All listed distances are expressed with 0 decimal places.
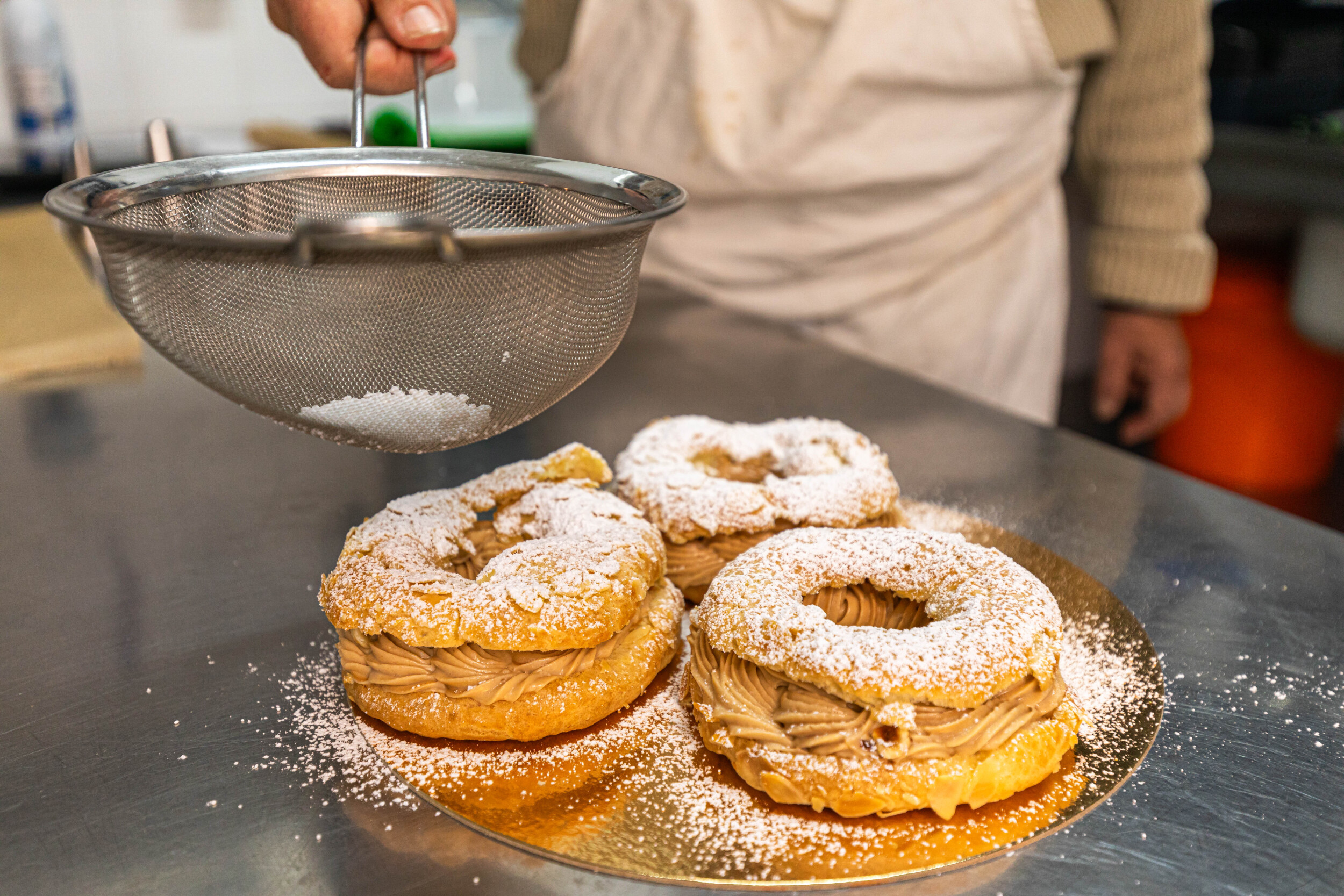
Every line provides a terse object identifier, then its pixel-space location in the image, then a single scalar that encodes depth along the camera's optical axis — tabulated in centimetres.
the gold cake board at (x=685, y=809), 41
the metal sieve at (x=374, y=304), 42
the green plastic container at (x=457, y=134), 107
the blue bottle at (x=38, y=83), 121
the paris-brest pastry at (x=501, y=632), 45
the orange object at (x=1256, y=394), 128
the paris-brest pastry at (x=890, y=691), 43
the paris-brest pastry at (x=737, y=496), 52
